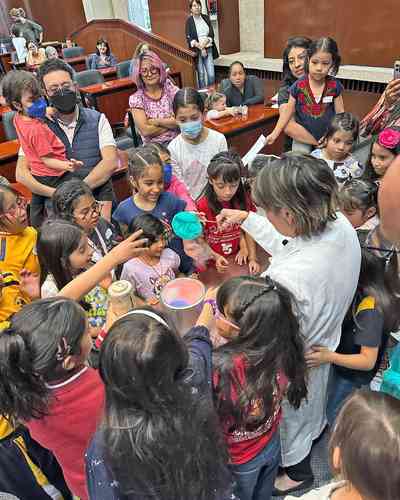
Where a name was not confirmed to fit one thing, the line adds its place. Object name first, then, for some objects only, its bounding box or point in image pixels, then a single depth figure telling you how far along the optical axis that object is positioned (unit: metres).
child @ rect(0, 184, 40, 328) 1.63
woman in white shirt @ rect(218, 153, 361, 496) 1.16
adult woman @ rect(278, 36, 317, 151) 2.81
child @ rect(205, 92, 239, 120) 3.67
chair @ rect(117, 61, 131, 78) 6.26
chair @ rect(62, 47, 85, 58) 8.38
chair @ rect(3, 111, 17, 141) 3.93
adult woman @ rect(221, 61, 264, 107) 3.99
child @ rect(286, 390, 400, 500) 0.82
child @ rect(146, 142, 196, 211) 2.14
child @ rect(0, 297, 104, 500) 1.02
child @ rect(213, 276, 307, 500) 1.10
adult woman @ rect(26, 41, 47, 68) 5.92
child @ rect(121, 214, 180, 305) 1.78
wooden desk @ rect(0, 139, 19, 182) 3.29
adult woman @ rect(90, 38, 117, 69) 7.03
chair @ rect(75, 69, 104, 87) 5.82
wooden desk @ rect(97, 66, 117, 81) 6.47
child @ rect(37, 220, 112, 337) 1.54
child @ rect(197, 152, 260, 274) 2.02
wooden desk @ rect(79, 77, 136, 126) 5.11
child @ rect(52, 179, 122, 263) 1.85
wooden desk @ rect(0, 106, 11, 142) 4.60
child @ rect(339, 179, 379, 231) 1.92
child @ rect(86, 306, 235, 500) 0.90
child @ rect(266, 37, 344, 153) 2.53
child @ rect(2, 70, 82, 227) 2.22
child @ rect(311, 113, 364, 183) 2.40
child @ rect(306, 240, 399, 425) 1.38
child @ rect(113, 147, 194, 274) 1.97
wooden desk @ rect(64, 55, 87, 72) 7.64
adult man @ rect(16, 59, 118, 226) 2.29
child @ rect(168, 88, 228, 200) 2.43
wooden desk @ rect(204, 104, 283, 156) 3.44
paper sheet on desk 2.22
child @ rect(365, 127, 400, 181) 2.15
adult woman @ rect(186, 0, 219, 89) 6.28
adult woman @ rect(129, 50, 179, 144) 2.71
